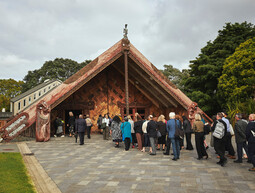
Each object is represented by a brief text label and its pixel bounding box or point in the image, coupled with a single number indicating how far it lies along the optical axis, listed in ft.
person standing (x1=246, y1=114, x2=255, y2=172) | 22.04
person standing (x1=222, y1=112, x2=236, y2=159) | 27.14
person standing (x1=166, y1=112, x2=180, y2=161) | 26.71
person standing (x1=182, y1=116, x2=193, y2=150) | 33.90
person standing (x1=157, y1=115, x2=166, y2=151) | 31.96
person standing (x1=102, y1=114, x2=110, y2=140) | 45.69
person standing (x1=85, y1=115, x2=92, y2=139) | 45.65
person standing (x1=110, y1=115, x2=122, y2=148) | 35.96
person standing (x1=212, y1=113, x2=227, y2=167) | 23.66
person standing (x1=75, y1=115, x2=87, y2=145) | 37.91
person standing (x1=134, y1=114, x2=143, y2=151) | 33.50
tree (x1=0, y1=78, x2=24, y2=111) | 176.04
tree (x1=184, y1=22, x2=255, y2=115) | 82.12
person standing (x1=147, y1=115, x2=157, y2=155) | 29.55
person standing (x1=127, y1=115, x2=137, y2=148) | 35.19
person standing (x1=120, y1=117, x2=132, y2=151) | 33.47
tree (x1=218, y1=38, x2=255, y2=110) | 65.51
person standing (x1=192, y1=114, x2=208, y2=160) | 26.91
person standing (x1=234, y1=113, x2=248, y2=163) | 24.61
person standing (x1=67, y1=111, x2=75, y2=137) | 48.13
